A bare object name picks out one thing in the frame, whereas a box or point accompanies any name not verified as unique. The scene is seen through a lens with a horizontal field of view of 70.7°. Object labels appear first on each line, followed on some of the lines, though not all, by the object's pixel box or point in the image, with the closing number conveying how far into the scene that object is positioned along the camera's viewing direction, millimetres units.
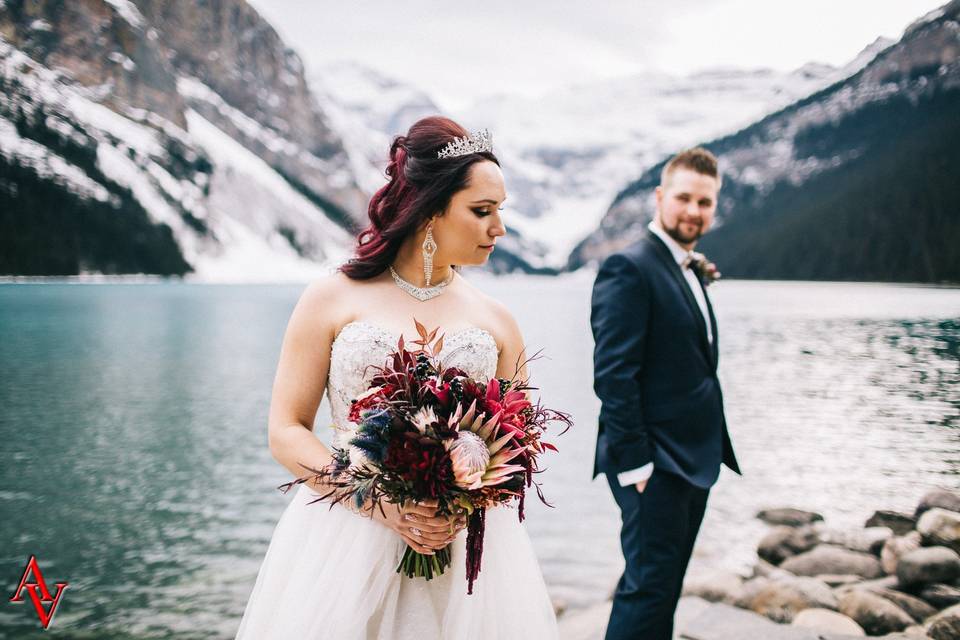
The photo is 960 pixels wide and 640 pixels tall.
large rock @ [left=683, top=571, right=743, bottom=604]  5496
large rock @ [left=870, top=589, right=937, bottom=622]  4945
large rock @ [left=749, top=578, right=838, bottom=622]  4980
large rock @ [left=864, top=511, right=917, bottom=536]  7230
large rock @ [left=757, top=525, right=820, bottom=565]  7051
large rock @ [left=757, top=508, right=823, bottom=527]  8516
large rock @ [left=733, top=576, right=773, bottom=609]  5365
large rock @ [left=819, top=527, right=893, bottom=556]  6801
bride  2264
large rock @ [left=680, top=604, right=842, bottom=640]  4120
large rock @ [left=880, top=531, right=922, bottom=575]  6004
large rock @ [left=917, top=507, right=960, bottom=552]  5926
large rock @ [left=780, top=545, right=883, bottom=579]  6109
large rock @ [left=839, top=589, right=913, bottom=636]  4688
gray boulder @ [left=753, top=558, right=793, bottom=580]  6375
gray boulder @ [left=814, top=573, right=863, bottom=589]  5961
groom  3070
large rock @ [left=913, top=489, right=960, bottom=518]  6774
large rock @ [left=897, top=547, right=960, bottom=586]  5273
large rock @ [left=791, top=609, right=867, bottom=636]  4562
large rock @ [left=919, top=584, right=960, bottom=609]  5113
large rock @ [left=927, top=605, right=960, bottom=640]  4293
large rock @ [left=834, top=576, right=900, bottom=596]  5430
